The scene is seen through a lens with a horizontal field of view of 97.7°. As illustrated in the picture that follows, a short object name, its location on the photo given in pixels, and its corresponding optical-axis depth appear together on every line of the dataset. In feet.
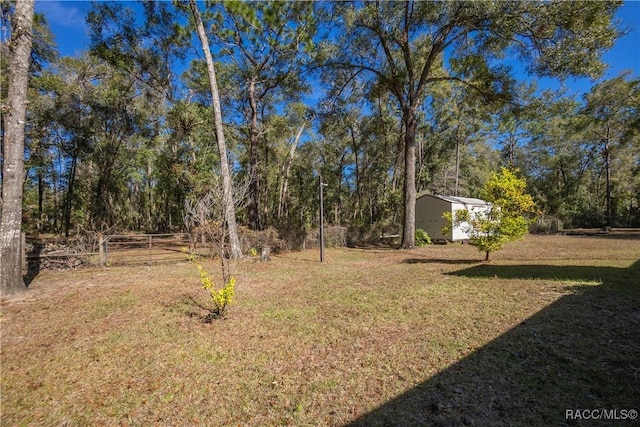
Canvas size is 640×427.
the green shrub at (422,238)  54.99
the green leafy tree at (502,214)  29.91
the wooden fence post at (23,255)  25.64
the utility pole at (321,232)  36.01
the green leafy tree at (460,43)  31.81
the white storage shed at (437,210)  57.77
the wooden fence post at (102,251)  32.08
